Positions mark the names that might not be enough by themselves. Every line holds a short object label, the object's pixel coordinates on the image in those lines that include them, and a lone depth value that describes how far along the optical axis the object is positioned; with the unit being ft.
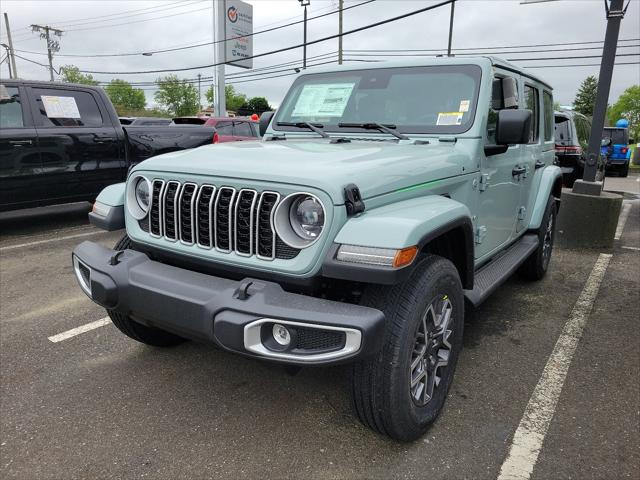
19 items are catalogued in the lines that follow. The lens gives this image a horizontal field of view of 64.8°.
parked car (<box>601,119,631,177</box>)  54.49
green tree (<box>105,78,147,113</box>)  291.99
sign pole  81.82
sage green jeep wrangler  6.47
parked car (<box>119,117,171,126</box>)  54.11
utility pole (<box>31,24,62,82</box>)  156.04
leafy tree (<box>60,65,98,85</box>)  242.58
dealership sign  109.40
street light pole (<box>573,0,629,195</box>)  19.98
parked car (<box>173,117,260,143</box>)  35.24
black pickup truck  20.62
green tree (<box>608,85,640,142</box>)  213.46
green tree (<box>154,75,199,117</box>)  270.87
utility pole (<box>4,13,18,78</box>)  132.87
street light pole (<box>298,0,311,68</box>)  91.32
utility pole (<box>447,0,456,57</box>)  88.58
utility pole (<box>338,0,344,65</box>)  86.07
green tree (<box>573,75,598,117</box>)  234.42
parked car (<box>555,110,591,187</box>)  32.58
